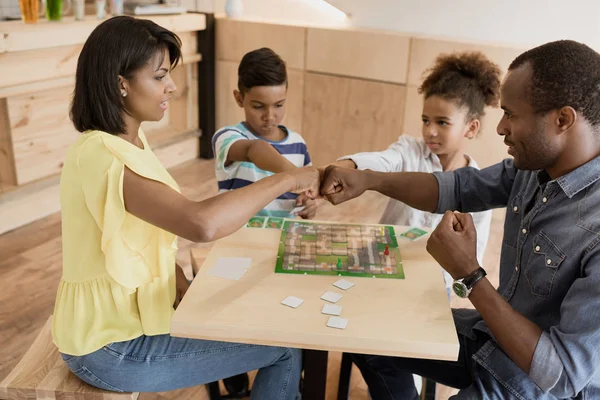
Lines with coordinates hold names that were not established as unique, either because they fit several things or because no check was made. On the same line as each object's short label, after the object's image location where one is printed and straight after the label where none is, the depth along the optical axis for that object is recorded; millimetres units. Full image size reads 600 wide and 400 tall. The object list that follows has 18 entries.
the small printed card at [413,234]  1671
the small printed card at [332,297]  1324
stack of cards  1238
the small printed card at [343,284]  1381
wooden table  1203
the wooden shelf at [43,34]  2863
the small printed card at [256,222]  1713
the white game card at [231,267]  1430
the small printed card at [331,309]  1276
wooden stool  1423
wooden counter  2963
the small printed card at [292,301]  1301
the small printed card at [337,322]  1229
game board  1467
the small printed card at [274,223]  1711
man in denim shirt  1179
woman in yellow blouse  1300
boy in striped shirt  2051
